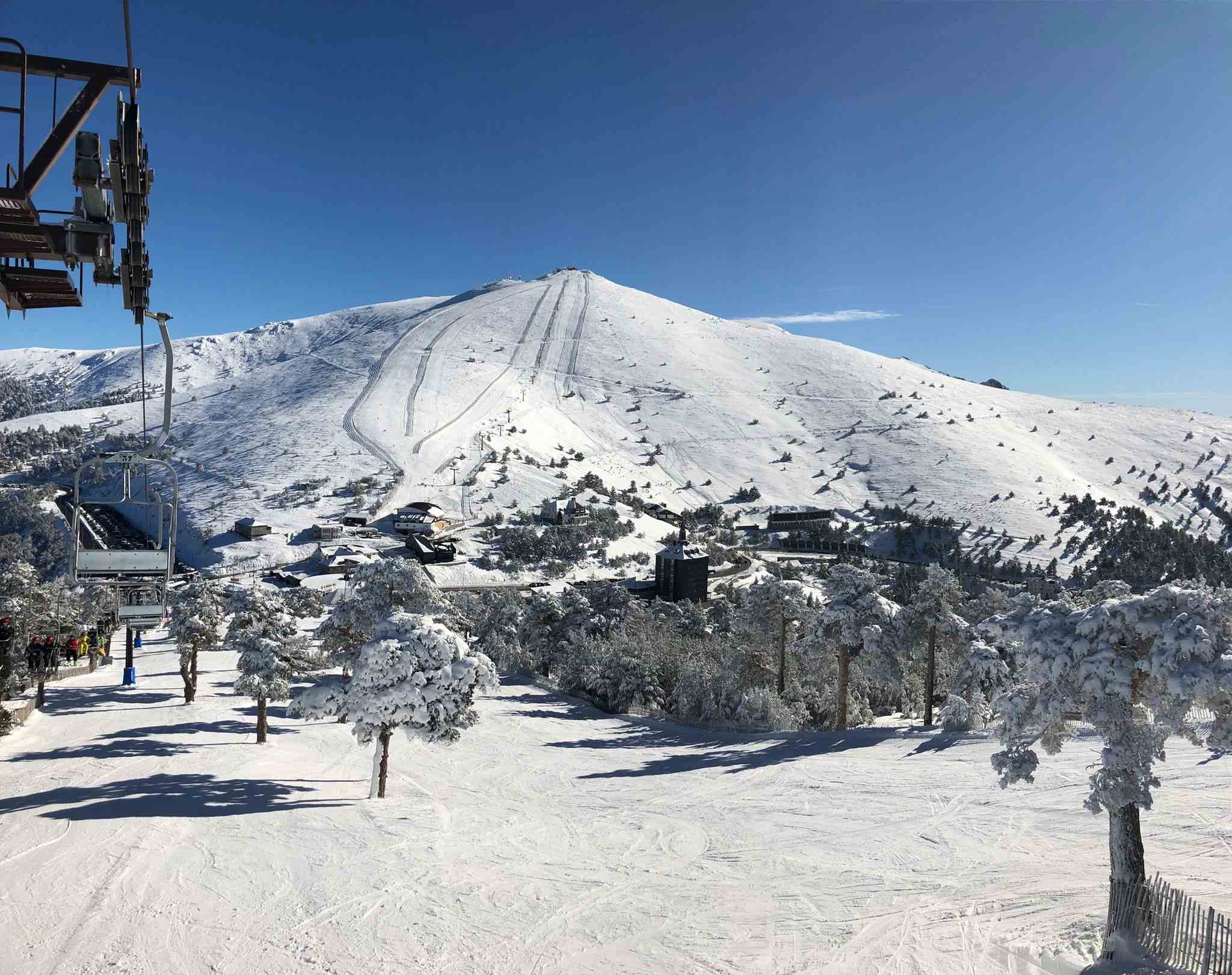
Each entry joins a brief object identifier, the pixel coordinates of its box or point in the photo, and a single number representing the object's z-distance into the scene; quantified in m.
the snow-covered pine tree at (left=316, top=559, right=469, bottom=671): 27.77
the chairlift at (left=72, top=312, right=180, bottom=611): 12.18
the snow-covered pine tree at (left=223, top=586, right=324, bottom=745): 23.88
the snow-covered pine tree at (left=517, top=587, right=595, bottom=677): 47.22
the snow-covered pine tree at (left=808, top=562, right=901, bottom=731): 29.50
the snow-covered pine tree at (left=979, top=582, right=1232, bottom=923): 9.88
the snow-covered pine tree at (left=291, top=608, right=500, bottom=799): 18.67
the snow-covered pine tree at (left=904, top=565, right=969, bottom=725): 30.66
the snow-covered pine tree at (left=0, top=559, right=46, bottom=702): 23.77
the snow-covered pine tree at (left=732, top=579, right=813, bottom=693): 35.78
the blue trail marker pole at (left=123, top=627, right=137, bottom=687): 31.16
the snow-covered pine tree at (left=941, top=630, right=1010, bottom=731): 31.12
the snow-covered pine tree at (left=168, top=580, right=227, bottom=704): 27.23
